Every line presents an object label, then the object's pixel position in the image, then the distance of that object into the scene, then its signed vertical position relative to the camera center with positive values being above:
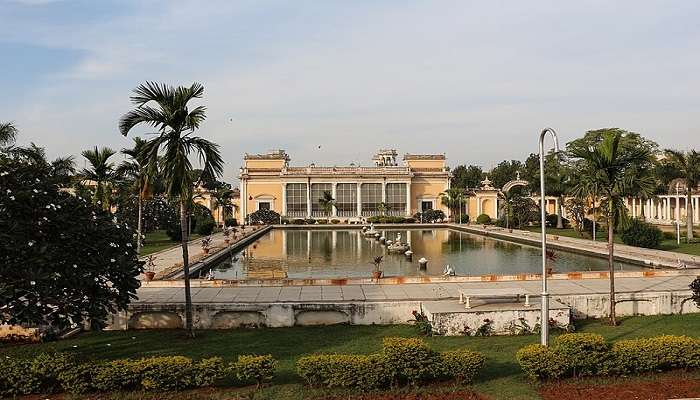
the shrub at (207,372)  7.63 -2.18
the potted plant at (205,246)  26.34 -2.08
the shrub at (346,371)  7.61 -2.18
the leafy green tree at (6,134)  16.73 +1.97
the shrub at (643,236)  27.69 -2.01
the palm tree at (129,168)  24.69 +1.41
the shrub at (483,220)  55.25 -2.25
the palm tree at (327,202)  62.94 -0.39
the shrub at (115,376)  7.54 -2.17
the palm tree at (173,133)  10.70 +1.23
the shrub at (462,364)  7.78 -2.17
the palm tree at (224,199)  51.87 +0.12
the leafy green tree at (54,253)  7.97 -0.71
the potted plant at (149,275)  16.67 -2.04
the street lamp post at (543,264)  9.29 -1.12
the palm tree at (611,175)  11.88 +0.36
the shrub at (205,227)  43.88 -1.90
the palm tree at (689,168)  30.12 +1.17
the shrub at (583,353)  7.94 -2.10
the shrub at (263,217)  59.41 -1.72
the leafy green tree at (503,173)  85.00 +3.17
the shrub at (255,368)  7.69 -2.14
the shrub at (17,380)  7.55 -2.20
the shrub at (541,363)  7.83 -2.19
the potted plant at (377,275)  16.46 -2.16
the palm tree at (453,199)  60.38 -0.30
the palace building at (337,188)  65.12 +1.06
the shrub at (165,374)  7.55 -2.16
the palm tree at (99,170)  24.83 +1.36
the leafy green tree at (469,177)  92.00 +2.83
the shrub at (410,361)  7.70 -2.10
